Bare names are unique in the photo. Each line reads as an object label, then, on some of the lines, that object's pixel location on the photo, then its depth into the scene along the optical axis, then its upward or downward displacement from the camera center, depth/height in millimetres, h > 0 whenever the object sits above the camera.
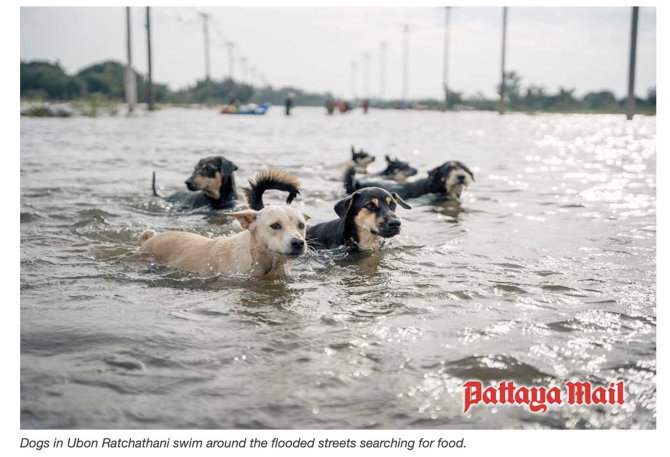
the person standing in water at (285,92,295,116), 68312 +5523
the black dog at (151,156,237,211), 10461 -635
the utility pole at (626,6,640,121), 41688 +6696
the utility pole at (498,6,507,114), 64375 +10221
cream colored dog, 5840 -1028
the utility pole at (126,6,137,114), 45156 +6874
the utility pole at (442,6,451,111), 80438 +14201
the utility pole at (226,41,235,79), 124388 +19990
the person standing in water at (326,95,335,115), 75188 +5829
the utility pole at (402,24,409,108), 107438 +12780
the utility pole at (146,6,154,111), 55750 +7624
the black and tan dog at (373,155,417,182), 14211 -421
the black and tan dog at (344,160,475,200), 11852 -590
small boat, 65625 +4447
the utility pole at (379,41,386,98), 139725 +18696
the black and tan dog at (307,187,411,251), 7453 -868
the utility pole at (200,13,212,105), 84069 +15686
